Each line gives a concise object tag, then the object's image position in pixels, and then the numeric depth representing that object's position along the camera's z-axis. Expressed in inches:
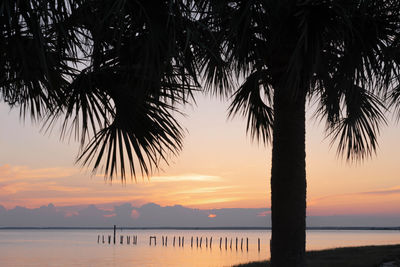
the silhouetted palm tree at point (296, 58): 257.3
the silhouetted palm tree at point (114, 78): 221.1
